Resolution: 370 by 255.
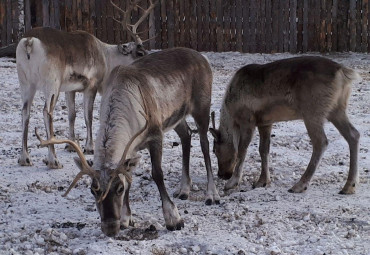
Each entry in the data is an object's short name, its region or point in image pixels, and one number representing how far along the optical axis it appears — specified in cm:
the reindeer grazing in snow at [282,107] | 668
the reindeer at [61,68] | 784
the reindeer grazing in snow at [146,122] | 491
